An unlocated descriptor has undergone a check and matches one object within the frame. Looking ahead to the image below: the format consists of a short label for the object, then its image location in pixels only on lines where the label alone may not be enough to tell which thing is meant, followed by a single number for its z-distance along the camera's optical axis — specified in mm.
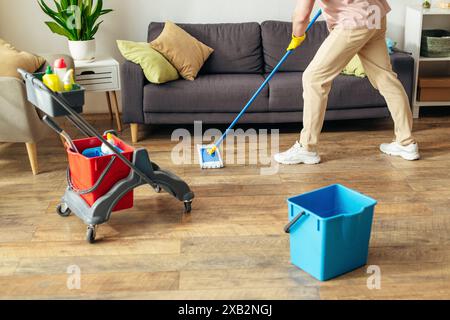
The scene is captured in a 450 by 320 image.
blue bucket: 2311
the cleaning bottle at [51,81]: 2635
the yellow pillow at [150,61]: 4039
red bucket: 2756
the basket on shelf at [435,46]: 4488
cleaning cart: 2662
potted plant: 4207
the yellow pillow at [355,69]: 4137
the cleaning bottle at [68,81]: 2676
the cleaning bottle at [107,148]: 2850
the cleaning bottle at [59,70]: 2701
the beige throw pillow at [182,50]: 4188
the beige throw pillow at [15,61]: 3602
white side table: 4188
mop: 3629
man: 3324
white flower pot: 4281
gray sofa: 4094
